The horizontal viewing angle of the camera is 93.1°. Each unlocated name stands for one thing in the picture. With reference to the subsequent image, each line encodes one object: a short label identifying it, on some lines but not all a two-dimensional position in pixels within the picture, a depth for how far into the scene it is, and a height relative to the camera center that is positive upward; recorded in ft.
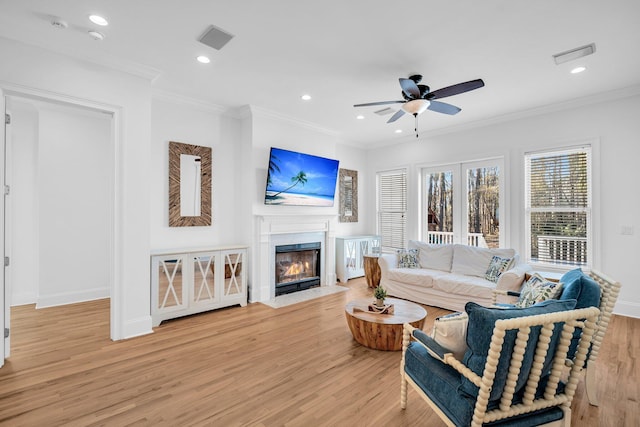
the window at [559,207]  14.08 +0.45
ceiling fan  9.51 +4.03
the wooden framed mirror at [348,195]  21.24 +1.47
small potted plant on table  10.60 -2.83
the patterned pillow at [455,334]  5.37 -2.12
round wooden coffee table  9.57 -3.54
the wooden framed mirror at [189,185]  13.65 +1.37
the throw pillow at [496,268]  13.23 -2.29
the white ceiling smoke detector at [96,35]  8.67 +5.18
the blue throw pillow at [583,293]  5.89 -1.50
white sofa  12.77 -2.85
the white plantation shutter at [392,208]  21.08 +0.52
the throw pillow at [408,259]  16.37 -2.38
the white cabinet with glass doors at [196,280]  11.89 -2.82
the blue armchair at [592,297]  5.90 -1.66
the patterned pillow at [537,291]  6.54 -1.77
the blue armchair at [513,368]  4.38 -2.42
